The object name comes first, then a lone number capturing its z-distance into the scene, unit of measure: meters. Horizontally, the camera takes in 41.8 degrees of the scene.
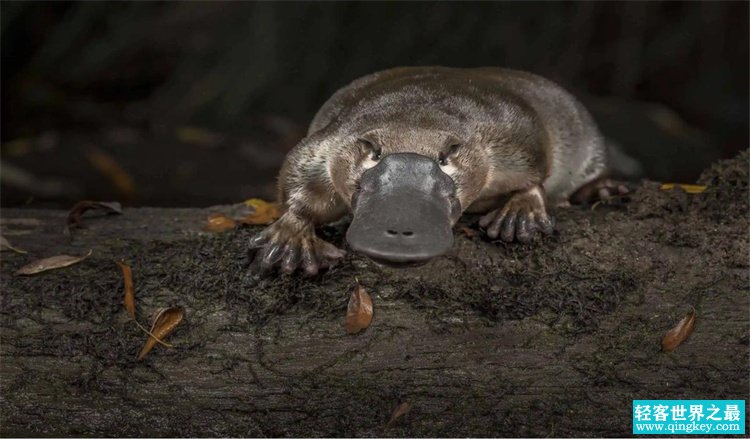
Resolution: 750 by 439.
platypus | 2.74
